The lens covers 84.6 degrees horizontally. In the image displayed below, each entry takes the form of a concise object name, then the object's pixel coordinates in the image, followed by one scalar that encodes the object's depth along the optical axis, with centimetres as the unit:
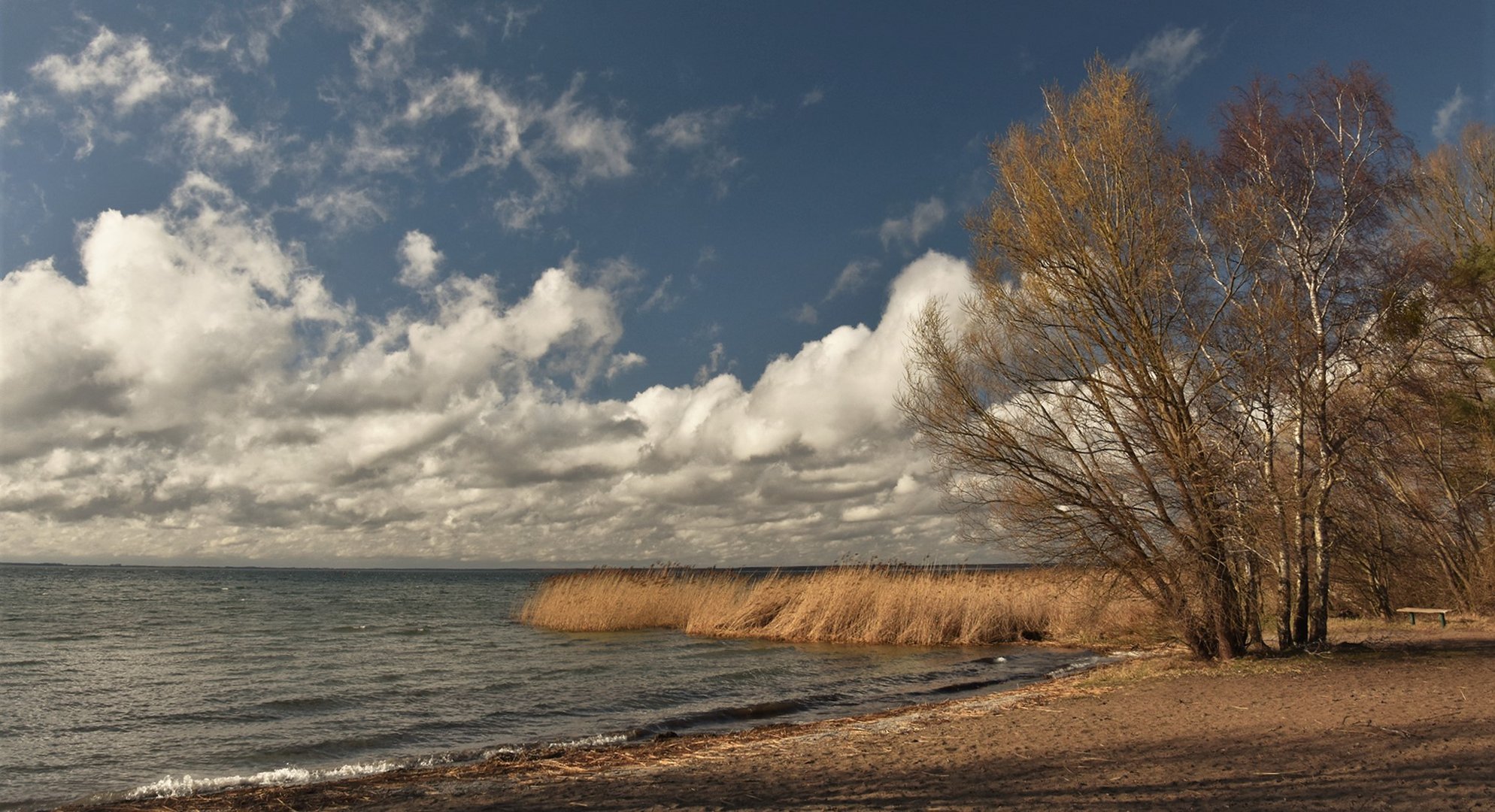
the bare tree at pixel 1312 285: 1239
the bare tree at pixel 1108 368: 1196
